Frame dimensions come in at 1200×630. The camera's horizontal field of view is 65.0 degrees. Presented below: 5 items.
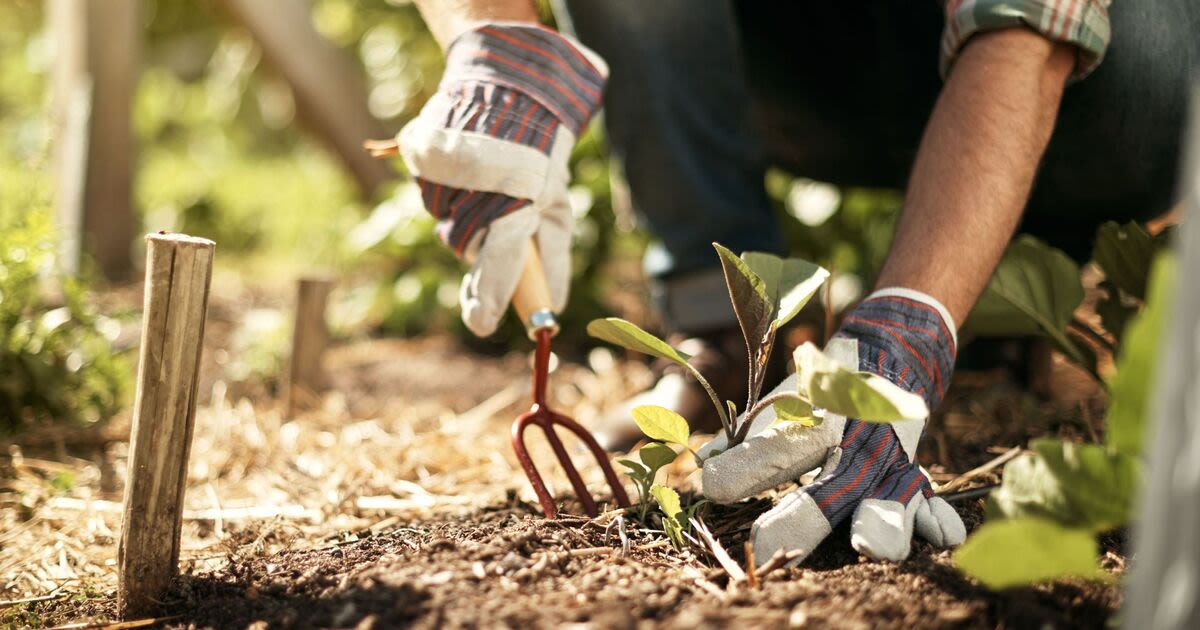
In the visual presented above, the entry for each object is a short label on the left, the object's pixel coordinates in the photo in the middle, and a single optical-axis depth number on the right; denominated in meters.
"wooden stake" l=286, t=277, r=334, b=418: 1.82
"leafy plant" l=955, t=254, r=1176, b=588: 0.61
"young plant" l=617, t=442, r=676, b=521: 0.97
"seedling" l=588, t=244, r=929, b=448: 0.89
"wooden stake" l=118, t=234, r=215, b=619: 0.85
